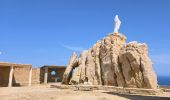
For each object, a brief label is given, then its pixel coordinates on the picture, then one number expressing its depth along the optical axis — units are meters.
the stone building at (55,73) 23.87
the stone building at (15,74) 17.48
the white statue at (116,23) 17.14
